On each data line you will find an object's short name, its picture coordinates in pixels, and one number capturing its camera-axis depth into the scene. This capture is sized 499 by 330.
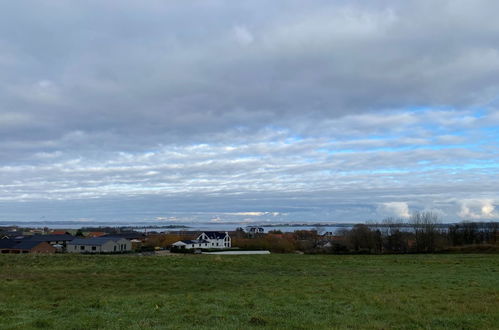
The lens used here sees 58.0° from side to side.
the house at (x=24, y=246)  90.12
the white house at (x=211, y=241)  114.72
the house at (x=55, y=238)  106.81
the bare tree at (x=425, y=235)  85.12
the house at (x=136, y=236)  137.00
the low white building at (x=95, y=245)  94.62
